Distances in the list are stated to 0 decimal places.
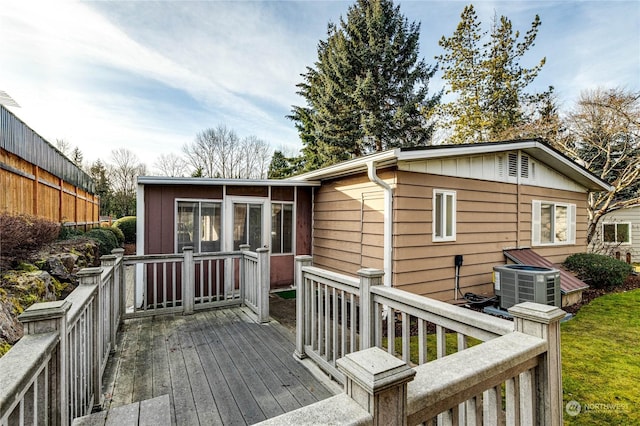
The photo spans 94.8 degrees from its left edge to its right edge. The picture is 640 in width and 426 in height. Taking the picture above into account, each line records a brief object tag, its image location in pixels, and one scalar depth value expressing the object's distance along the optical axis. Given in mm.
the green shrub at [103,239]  10063
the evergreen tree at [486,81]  13102
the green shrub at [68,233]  8369
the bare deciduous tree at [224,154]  21938
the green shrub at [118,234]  14641
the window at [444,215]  5457
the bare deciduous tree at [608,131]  9633
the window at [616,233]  12336
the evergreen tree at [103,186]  21734
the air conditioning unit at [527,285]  4941
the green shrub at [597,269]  7430
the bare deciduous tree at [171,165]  22844
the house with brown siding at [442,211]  5000
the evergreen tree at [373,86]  13148
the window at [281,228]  6922
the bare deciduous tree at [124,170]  23281
